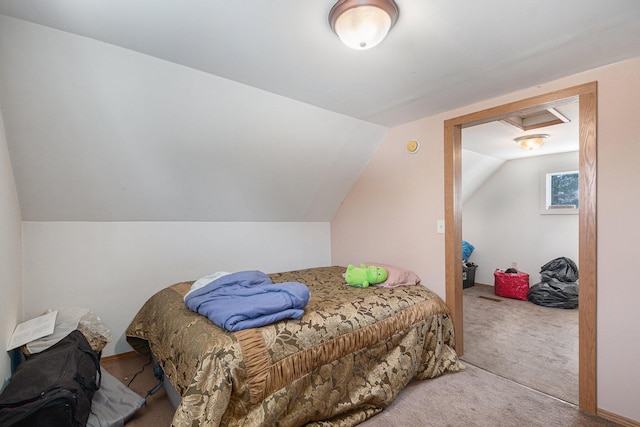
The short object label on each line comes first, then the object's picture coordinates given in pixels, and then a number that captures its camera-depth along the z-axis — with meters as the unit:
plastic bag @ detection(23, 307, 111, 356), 2.01
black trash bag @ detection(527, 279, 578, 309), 3.89
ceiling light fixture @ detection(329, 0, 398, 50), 1.25
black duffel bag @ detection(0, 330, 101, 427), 1.27
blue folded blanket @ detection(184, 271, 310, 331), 1.54
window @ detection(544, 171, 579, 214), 4.31
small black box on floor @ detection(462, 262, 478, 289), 5.02
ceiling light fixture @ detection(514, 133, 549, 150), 3.48
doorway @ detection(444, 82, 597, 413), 1.86
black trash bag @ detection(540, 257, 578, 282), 4.11
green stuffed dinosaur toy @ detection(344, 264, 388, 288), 2.52
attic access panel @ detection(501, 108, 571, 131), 2.94
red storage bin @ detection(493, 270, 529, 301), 4.38
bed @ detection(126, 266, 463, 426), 1.38
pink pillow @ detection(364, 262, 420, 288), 2.58
